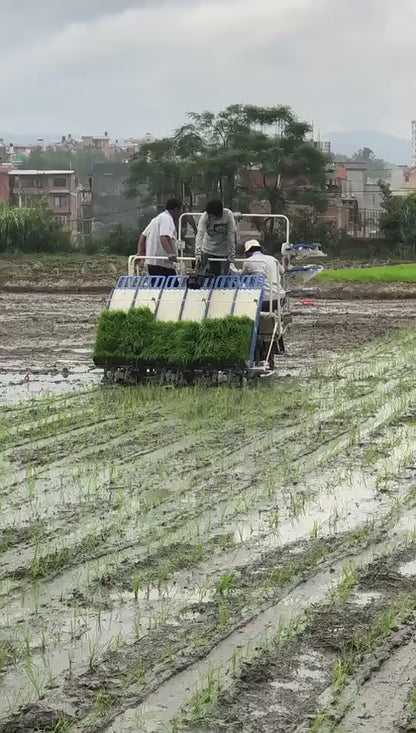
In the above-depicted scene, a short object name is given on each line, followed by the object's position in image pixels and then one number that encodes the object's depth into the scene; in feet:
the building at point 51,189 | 283.36
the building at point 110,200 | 241.14
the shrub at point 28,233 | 188.34
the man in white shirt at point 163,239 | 46.37
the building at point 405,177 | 352.90
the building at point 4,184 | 290.48
